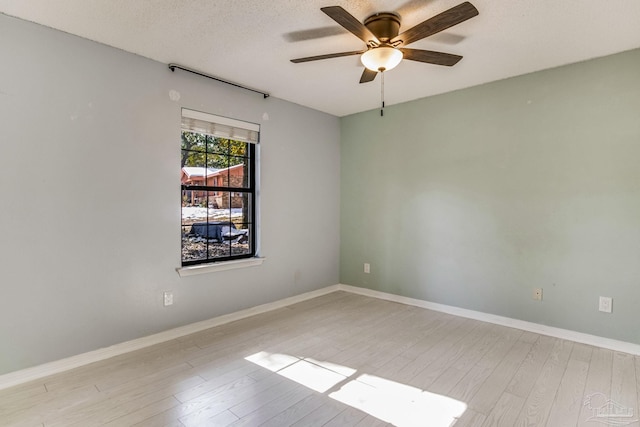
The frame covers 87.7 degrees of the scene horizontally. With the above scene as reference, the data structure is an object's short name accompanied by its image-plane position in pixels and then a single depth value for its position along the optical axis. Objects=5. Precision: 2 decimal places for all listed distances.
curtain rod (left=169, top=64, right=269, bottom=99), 2.88
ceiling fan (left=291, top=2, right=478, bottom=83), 1.86
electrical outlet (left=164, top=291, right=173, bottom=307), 2.89
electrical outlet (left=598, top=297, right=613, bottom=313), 2.71
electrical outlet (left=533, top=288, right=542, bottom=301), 3.04
